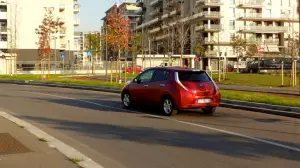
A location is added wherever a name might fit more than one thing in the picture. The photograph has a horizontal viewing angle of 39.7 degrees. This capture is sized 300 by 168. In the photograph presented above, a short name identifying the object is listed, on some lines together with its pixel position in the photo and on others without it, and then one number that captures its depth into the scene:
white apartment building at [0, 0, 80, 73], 75.38
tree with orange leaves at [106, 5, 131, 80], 29.16
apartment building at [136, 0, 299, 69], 80.94
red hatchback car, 12.78
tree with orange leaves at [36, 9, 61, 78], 40.19
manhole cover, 7.62
